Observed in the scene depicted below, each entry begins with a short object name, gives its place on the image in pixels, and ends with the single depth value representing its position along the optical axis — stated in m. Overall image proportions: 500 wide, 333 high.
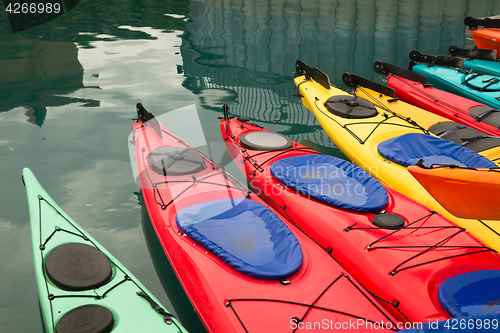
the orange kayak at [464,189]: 2.42
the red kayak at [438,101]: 4.91
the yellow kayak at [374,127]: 3.54
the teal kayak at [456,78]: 5.87
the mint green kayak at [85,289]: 2.36
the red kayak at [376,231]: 2.56
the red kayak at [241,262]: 2.41
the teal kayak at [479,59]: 7.11
